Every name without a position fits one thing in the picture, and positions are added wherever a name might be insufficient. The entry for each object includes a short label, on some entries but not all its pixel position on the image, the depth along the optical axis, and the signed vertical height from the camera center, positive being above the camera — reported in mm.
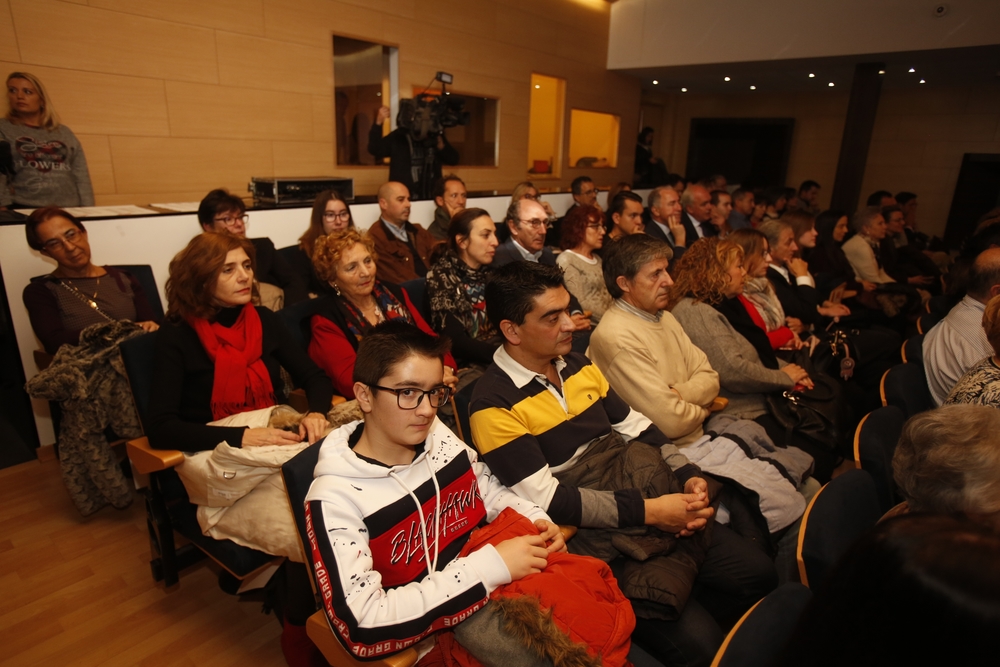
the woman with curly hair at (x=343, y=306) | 2406 -598
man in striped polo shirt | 1495 -858
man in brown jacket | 3936 -511
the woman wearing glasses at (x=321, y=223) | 3721 -377
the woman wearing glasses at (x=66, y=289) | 2617 -619
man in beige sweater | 2068 -653
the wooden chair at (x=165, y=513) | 1768 -1176
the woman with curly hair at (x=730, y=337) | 2439 -688
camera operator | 5227 +99
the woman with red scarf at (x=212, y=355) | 1832 -665
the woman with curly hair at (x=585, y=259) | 3387 -512
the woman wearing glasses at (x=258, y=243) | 3250 -497
